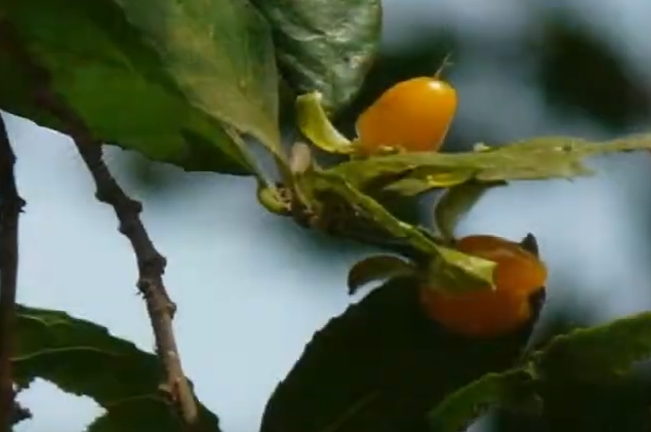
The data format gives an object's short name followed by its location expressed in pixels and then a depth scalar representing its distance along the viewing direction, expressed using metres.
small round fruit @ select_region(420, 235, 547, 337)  0.68
